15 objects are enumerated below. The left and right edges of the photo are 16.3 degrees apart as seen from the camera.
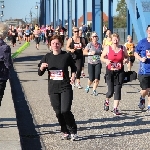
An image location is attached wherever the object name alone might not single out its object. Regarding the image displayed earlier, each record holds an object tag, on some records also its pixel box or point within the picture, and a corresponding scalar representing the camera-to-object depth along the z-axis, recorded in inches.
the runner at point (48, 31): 1658.3
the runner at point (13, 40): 1708.4
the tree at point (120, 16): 4640.8
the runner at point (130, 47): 671.8
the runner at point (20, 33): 2112.5
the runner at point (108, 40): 626.8
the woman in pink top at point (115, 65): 393.4
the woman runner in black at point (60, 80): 298.2
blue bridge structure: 636.1
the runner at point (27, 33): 1848.3
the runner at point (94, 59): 500.1
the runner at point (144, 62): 392.8
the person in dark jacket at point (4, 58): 313.6
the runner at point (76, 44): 534.8
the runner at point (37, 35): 1468.4
